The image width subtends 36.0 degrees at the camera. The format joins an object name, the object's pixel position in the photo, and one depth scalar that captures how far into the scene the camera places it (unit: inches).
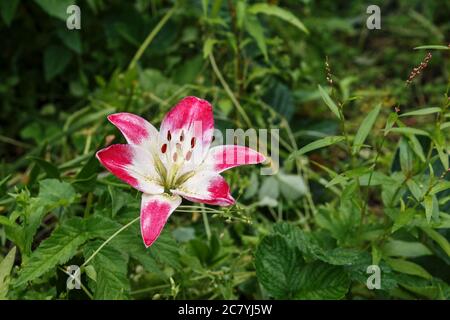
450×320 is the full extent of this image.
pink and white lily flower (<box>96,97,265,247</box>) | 40.1
